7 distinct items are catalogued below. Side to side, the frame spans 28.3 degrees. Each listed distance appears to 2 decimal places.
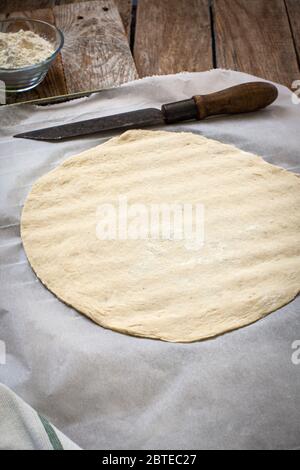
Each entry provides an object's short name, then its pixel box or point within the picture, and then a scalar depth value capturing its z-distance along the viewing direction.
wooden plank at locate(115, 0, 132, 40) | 1.97
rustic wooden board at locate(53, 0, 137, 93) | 1.73
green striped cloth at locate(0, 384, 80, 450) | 0.97
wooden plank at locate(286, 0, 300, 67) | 1.90
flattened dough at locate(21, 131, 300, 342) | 1.16
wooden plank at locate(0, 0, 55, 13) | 2.04
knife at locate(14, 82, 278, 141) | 1.49
